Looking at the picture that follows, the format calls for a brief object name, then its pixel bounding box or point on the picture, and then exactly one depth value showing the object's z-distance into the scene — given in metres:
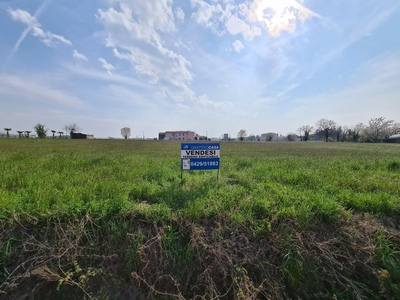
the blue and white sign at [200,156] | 4.47
